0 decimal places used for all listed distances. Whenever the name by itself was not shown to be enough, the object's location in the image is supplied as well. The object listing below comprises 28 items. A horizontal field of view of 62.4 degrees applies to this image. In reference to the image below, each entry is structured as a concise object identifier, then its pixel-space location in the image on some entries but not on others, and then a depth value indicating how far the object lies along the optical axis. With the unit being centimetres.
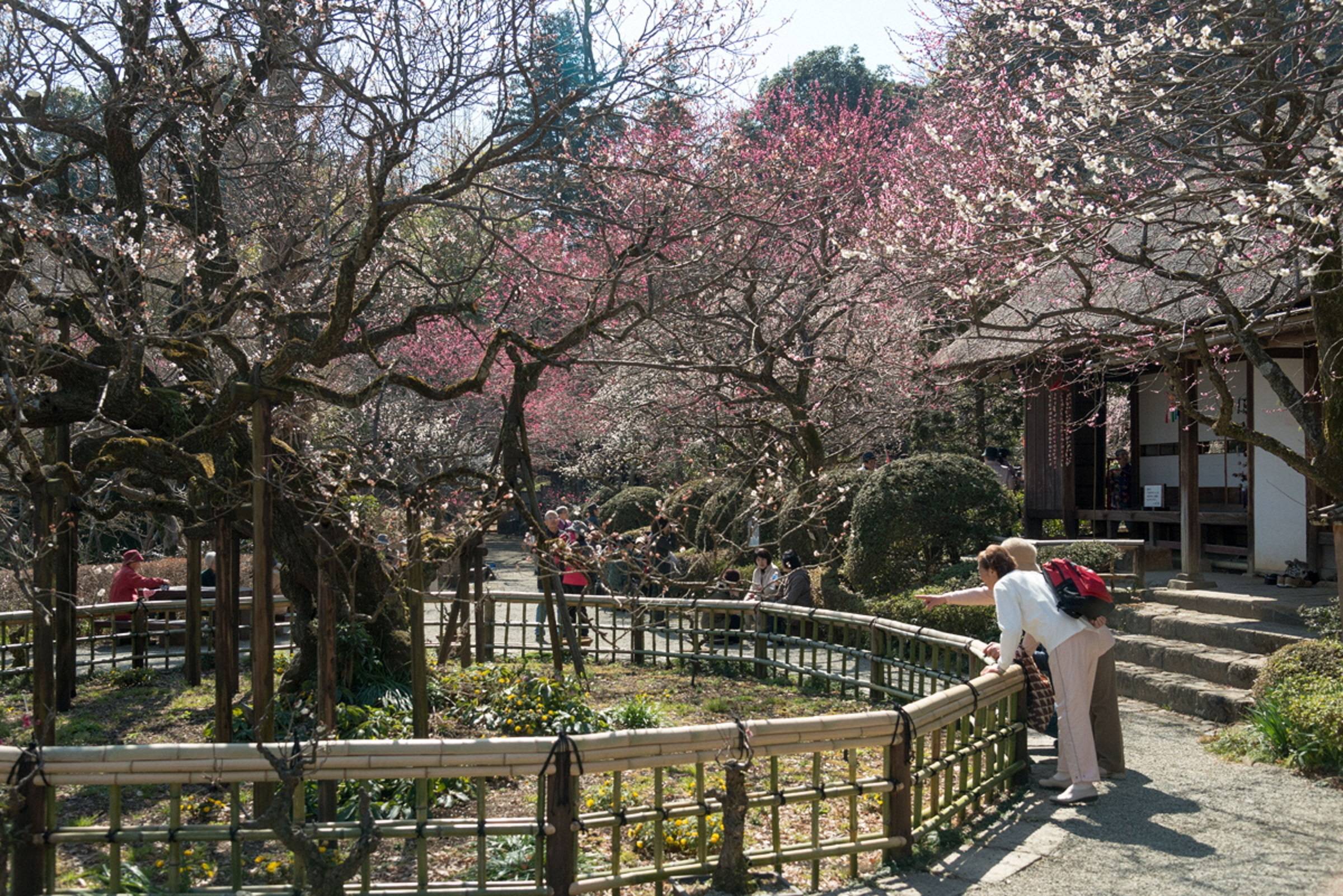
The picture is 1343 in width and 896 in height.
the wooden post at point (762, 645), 1123
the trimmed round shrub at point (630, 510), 2148
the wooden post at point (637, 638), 1210
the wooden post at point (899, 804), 521
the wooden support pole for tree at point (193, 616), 1002
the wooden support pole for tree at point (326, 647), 603
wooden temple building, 1211
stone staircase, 903
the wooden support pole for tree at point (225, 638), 637
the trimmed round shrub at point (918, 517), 1280
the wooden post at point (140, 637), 1097
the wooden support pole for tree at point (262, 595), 567
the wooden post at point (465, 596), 939
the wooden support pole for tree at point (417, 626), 680
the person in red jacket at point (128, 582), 1217
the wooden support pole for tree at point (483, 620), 964
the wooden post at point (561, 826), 445
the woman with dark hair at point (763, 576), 1234
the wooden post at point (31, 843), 428
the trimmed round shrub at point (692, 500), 1658
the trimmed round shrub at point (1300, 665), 763
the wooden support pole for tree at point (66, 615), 922
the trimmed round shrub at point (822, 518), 1353
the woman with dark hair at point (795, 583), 1225
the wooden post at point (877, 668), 931
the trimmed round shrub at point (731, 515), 1500
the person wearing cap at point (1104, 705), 659
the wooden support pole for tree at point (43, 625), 701
